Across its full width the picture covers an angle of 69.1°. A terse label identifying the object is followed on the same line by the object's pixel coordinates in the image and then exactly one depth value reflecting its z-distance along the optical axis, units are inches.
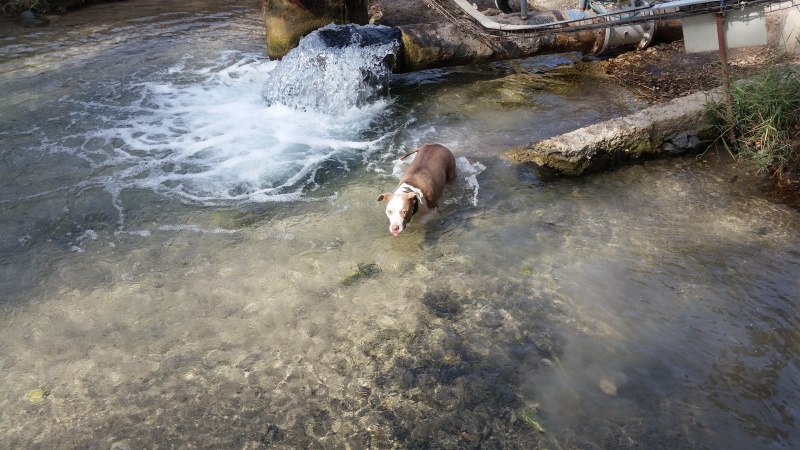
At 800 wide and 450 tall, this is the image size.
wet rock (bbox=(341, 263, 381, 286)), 191.8
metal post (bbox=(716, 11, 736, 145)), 228.1
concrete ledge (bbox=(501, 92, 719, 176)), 244.7
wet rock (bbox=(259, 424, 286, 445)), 140.5
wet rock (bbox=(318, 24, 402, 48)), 325.4
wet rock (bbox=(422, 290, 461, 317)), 177.8
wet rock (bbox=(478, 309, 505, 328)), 172.9
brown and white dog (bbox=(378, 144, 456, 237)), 204.1
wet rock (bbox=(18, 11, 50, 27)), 419.1
